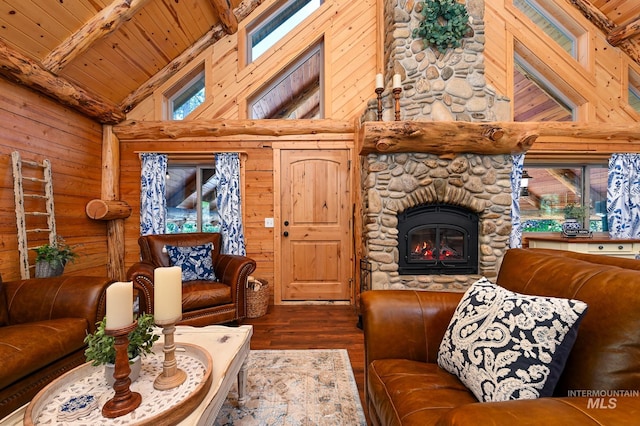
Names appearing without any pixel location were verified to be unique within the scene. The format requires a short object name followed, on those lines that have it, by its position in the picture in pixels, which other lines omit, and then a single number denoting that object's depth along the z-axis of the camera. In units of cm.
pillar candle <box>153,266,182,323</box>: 108
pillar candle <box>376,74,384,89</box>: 294
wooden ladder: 260
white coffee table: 100
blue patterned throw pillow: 293
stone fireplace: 311
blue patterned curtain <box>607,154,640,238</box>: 387
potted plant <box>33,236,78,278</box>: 261
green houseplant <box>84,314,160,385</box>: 105
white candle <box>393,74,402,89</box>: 294
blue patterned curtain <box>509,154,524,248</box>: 379
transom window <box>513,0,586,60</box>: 403
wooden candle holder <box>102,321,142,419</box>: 96
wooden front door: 377
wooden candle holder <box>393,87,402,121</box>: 297
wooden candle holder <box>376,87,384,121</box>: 297
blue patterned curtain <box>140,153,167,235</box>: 373
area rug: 159
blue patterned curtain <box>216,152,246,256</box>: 370
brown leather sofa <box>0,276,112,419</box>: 143
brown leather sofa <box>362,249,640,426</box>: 67
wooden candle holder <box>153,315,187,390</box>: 110
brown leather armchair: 250
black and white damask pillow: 90
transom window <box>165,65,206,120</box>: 393
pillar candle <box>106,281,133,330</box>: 97
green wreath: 317
